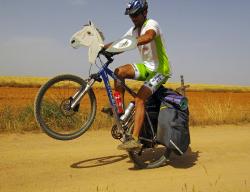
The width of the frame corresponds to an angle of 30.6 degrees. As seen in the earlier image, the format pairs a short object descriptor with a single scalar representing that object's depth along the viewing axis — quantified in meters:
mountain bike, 6.50
